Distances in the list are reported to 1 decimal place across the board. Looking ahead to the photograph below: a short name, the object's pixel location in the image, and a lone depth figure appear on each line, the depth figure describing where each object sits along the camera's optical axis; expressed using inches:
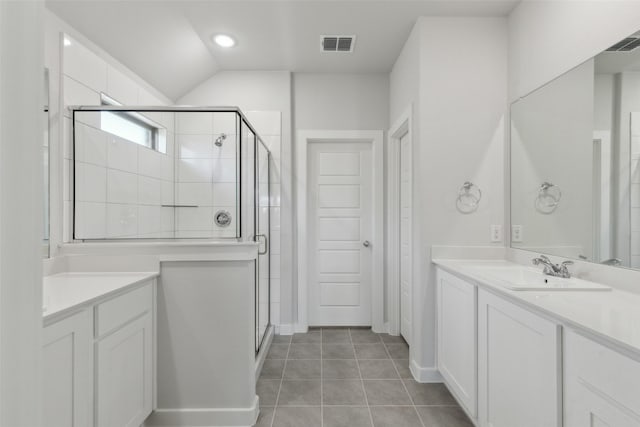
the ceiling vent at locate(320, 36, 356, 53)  103.4
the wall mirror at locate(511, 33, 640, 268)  55.8
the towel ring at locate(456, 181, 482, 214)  89.7
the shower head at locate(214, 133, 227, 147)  93.9
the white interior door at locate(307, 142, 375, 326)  131.7
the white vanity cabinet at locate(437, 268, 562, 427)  45.4
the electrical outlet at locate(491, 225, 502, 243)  89.6
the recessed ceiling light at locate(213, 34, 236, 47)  102.7
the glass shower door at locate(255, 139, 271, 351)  98.5
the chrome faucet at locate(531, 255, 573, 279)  65.5
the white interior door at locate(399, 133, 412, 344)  113.5
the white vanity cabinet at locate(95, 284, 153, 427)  52.8
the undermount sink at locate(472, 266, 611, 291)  56.1
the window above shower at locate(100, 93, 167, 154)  78.7
